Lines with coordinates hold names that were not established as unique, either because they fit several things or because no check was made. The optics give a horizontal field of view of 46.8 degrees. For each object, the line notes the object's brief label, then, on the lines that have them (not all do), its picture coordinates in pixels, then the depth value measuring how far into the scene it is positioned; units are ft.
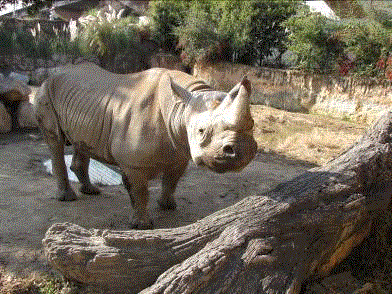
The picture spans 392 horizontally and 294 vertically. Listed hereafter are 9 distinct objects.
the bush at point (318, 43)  38.63
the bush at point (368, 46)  35.35
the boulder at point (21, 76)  42.28
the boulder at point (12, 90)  28.78
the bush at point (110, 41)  49.70
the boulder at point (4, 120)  27.84
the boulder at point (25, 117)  29.01
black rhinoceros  9.96
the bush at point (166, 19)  49.59
